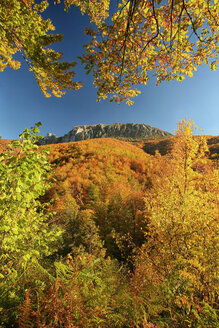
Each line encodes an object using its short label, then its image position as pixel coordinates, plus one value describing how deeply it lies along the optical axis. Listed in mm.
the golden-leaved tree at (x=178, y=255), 2719
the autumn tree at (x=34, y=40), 3523
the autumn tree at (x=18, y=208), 1799
